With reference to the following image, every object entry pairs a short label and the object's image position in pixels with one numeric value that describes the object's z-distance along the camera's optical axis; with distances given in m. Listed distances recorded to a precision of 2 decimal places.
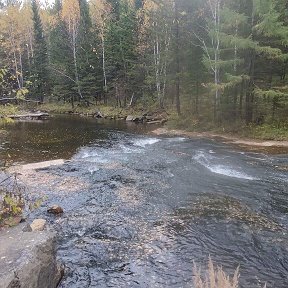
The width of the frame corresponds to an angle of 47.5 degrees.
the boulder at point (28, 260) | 5.73
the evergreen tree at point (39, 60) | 50.88
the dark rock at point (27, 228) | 7.91
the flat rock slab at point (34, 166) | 16.24
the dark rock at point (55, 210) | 10.95
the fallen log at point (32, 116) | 38.81
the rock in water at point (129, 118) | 36.29
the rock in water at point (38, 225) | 9.02
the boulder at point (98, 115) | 40.54
